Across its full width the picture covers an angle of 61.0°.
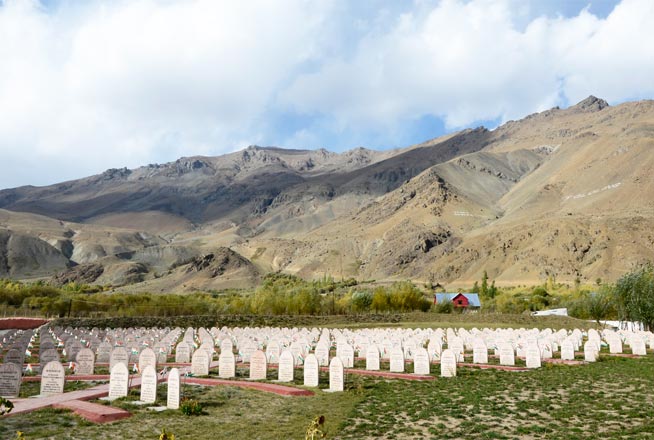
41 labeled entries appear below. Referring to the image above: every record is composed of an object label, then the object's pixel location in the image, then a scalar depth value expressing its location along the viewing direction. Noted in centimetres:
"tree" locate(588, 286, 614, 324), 4647
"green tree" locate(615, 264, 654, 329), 3678
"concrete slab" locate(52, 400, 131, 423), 1155
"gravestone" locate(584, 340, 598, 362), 2306
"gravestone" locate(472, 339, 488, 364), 2259
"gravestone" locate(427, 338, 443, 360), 2277
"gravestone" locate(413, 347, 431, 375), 1942
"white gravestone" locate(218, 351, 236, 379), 1830
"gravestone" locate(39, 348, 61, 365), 1864
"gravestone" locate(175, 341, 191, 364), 2231
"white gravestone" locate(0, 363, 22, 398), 1411
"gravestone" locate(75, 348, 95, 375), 1847
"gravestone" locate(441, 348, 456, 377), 1898
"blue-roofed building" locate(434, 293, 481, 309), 8357
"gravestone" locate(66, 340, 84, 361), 2216
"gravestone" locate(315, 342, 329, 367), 2178
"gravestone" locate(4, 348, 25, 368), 1894
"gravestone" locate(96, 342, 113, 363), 2242
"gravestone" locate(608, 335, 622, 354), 2622
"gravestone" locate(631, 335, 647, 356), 2531
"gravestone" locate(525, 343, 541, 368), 2141
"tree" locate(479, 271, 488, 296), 9319
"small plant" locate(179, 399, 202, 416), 1263
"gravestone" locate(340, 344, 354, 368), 2109
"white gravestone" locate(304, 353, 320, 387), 1695
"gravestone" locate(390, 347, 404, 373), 2020
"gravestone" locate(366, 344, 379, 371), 2083
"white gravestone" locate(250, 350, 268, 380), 1814
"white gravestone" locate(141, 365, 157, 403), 1380
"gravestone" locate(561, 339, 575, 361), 2336
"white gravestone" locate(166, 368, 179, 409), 1322
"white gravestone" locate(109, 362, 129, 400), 1416
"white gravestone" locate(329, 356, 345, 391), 1617
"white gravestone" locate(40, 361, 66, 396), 1447
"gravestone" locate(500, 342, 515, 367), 2209
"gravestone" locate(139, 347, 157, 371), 1761
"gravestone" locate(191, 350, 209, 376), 1875
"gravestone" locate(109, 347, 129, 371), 1844
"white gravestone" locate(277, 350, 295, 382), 1786
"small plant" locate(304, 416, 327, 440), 790
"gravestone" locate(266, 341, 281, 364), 2220
